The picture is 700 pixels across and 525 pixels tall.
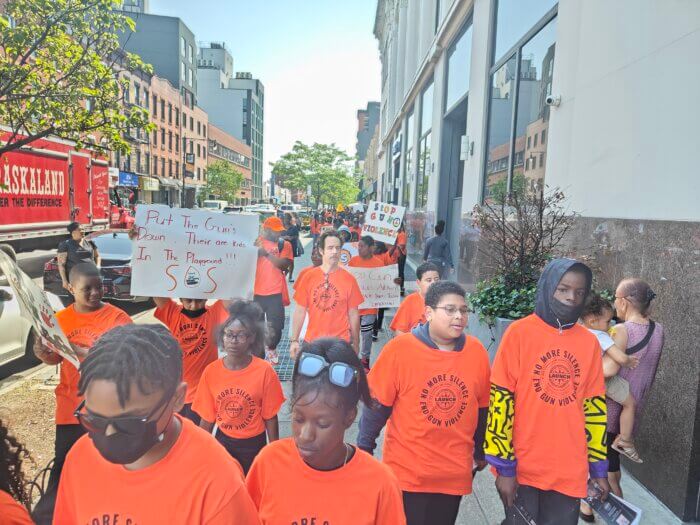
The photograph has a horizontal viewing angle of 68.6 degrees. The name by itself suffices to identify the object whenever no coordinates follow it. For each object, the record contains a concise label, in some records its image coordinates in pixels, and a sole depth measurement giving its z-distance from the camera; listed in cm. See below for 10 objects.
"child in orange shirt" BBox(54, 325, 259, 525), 150
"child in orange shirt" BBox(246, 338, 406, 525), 175
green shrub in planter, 536
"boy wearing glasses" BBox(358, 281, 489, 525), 260
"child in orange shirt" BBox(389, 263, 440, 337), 451
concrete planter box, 528
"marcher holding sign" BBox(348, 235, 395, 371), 658
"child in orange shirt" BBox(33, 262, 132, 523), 314
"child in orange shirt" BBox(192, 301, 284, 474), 311
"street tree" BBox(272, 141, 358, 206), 5809
